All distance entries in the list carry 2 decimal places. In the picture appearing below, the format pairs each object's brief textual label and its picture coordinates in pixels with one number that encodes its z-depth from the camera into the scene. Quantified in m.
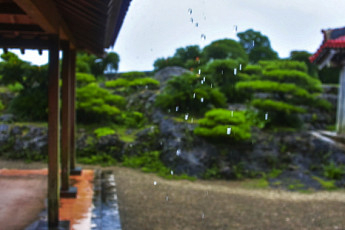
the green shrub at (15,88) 10.26
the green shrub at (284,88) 8.57
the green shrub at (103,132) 8.76
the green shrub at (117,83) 12.21
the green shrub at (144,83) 11.94
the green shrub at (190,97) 9.46
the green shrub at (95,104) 9.34
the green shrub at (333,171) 6.88
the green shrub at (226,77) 10.68
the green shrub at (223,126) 7.79
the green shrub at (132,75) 12.89
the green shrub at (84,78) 10.75
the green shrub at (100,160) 8.08
